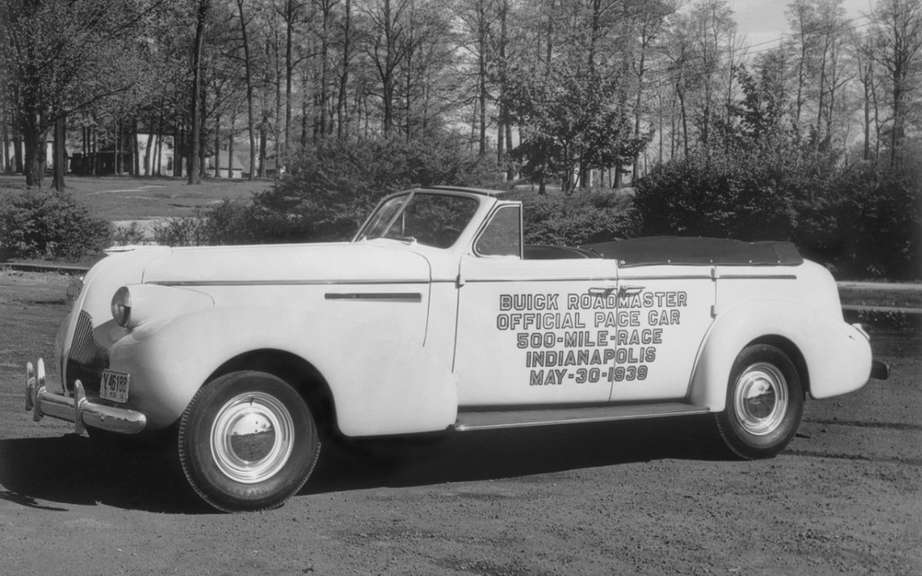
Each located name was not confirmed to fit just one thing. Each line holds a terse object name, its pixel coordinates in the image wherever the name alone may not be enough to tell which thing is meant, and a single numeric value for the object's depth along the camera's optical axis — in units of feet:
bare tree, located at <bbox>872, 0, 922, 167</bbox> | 116.06
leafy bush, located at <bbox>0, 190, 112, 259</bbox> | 81.66
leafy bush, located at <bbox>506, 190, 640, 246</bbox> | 71.36
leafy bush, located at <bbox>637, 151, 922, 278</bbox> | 73.36
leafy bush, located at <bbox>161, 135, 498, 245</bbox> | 66.18
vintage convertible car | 17.57
